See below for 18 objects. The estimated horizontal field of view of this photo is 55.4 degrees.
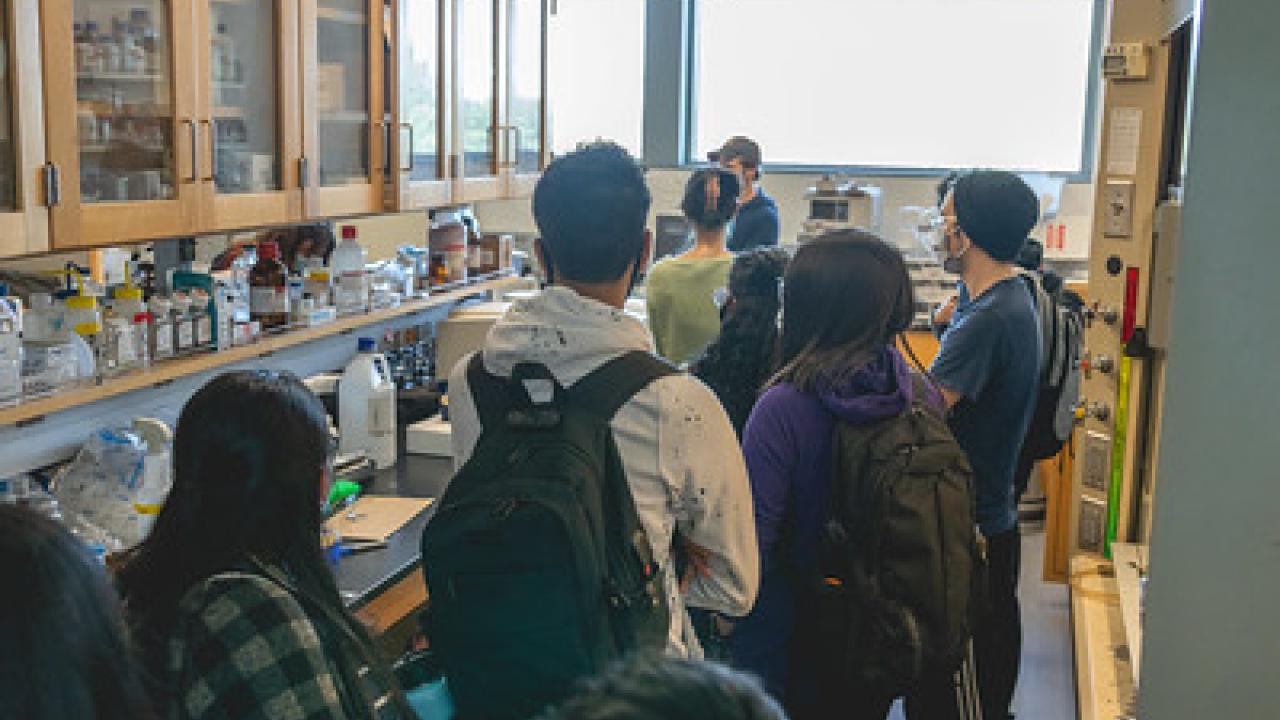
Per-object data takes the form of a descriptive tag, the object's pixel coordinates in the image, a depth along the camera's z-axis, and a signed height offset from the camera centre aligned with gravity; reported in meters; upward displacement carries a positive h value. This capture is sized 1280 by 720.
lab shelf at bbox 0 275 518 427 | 1.94 -0.40
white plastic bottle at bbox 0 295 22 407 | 1.91 -0.33
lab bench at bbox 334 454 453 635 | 2.12 -0.75
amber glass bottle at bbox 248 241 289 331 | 2.61 -0.29
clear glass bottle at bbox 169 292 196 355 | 2.29 -0.33
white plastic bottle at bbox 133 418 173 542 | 2.17 -0.59
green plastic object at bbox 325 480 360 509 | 2.55 -0.71
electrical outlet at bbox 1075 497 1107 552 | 3.93 -1.14
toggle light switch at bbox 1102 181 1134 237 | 3.70 -0.11
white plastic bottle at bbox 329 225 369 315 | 2.90 -0.29
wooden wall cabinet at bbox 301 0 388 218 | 2.49 +0.10
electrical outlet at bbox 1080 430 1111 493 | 3.86 -0.91
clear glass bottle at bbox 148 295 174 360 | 2.24 -0.33
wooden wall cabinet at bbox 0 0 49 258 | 1.71 +0.02
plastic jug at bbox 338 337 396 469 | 2.90 -0.62
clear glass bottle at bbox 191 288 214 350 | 2.34 -0.33
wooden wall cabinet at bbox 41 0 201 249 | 1.81 +0.05
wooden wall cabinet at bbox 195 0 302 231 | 2.14 +0.07
